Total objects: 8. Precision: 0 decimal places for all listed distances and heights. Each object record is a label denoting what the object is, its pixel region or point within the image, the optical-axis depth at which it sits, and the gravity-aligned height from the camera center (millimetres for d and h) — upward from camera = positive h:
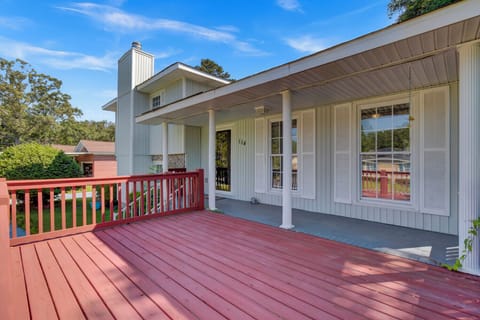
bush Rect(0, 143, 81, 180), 8148 -160
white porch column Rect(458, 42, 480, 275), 2283 +172
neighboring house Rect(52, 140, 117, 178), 15062 +157
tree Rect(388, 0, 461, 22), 7796 +6303
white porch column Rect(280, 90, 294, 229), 3824 +23
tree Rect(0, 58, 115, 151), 18703 +4829
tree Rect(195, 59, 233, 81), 20906 +8865
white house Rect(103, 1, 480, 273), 2320 +672
